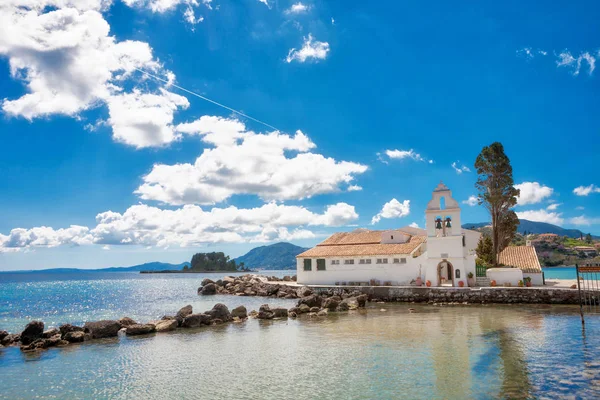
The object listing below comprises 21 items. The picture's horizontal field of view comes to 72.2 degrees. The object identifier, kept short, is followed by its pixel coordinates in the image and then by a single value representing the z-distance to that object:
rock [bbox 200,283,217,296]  59.26
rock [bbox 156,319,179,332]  25.80
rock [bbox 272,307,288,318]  30.53
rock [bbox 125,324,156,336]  24.75
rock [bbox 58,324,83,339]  23.52
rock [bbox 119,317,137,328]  25.97
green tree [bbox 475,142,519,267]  44.03
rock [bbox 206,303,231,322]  29.12
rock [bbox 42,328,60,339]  22.73
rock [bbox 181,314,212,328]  27.19
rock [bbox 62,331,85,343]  22.69
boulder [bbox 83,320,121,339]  24.05
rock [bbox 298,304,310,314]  32.45
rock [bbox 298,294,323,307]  34.44
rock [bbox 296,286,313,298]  41.22
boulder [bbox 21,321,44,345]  22.53
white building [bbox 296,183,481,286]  37.91
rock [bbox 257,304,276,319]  30.23
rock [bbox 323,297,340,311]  34.38
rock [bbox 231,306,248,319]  30.56
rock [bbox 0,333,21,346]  22.78
